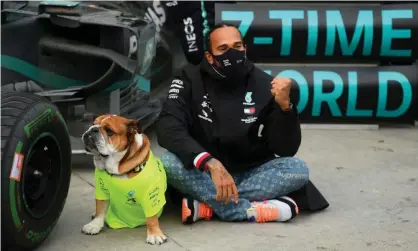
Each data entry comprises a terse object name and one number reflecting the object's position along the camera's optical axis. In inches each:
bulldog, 132.1
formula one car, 172.9
